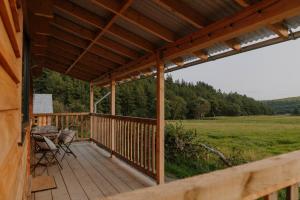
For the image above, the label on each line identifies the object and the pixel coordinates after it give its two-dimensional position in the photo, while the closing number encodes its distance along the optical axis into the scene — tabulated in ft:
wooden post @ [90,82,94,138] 23.61
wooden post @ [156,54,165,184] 10.64
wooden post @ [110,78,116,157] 17.94
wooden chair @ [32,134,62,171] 13.12
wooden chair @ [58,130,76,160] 15.29
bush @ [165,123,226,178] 18.42
